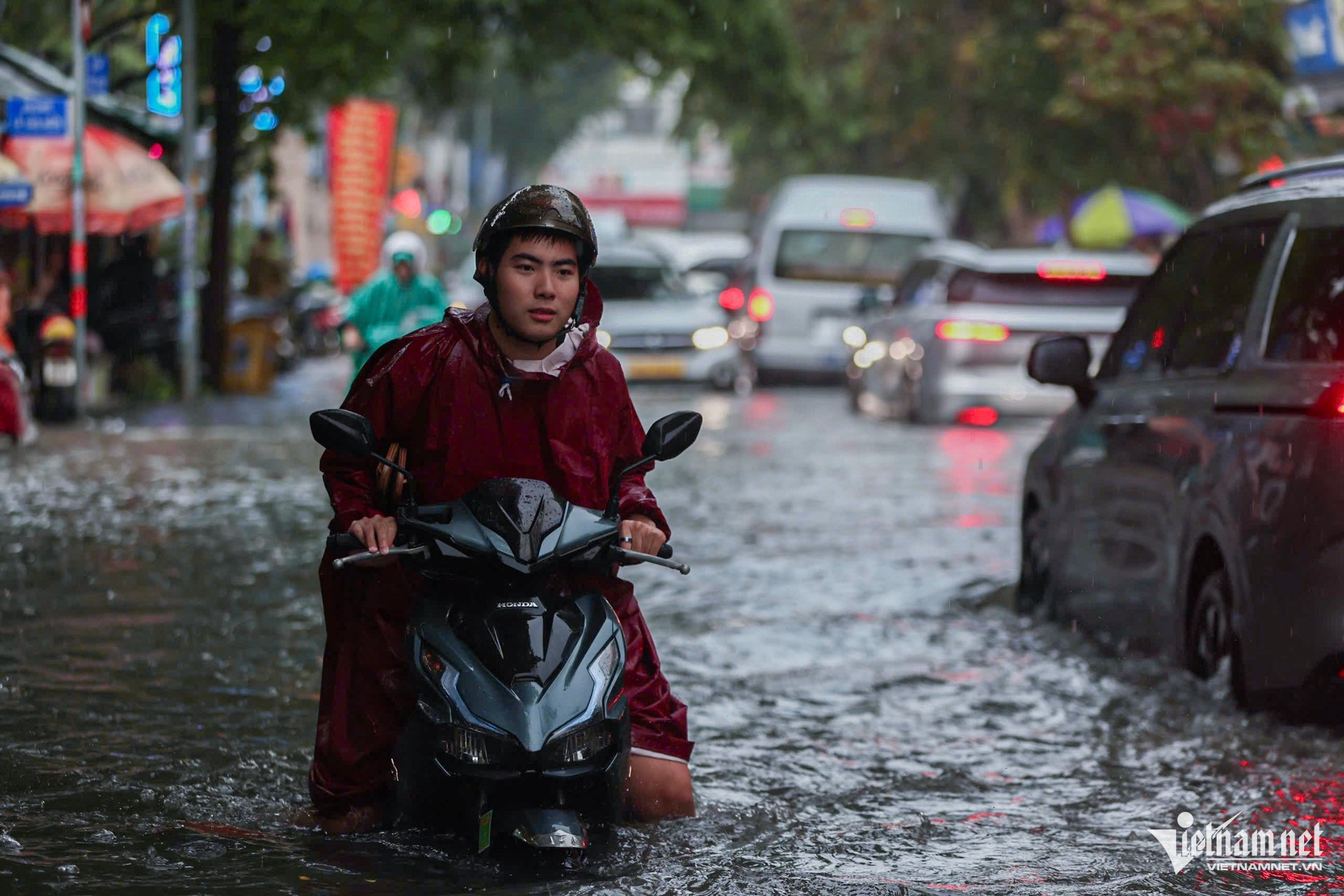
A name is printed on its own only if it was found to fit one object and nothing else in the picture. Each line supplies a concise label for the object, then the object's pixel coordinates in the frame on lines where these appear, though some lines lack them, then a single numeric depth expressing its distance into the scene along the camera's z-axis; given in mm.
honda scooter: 4840
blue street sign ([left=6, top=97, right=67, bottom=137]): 21547
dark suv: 6703
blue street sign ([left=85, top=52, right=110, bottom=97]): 23984
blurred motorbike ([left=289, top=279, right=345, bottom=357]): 39188
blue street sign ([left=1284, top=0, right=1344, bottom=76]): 31219
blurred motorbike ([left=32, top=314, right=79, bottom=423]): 21609
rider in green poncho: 14594
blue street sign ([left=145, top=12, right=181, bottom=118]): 26172
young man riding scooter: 5195
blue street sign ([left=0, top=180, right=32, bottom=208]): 21328
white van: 26844
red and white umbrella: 24266
